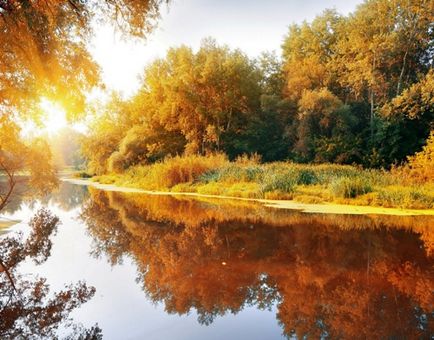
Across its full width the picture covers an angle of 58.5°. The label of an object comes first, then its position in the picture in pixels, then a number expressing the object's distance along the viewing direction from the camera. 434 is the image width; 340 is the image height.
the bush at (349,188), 14.45
